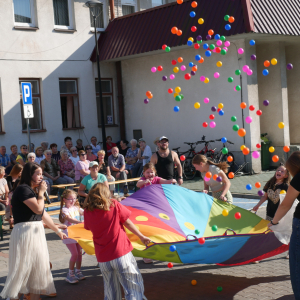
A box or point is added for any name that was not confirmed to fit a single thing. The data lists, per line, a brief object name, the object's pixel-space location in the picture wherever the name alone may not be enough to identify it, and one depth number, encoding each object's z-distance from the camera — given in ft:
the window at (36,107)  58.08
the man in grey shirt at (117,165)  45.47
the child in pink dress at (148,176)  25.48
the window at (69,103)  60.95
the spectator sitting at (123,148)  55.51
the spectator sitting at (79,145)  57.46
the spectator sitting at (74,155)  47.90
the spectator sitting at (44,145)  51.02
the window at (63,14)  59.88
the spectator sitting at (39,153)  46.96
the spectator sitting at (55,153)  48.80
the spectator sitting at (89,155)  50.83
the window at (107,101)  65.10
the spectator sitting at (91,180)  28.53
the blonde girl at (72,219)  21.45
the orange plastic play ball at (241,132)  23.46
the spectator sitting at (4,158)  48.21
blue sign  39.22
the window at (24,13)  56.39
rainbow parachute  18.34
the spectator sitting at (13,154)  49.08
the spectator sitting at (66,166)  46.55
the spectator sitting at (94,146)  57.33
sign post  38.40
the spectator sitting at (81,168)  40.55
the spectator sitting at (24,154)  47.03
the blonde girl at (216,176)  24.43
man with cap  29.91
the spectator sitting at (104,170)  37.42
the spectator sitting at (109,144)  58.49
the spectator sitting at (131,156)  50.32
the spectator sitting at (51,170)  44.75
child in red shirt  15.78
